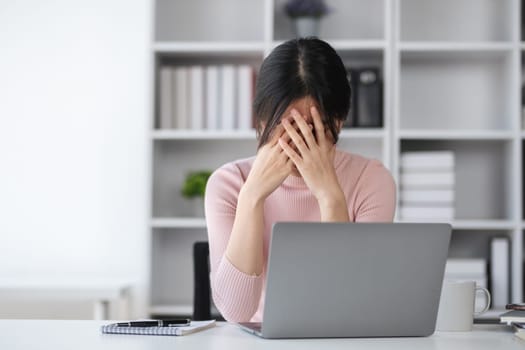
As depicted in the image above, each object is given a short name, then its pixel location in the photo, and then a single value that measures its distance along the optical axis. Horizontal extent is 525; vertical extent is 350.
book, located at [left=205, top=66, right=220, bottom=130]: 3.12
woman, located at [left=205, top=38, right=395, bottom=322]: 1.63
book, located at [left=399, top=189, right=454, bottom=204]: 3.05
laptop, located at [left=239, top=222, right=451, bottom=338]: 1.22
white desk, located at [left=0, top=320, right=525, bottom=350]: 1.21
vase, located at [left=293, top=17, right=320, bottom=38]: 3.18
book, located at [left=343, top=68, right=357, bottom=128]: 3.11
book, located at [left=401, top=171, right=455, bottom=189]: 3.05
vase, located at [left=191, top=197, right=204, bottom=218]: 3.20
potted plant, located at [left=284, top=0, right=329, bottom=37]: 3.17
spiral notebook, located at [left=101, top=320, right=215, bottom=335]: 1.33
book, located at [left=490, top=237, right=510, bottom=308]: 3.07
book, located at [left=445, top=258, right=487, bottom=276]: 3.05
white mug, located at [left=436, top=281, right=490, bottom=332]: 1.42
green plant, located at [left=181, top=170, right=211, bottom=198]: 3.14
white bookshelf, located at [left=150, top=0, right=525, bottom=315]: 3.27
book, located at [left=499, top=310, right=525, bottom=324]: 1.40
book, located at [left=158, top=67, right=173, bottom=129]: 3.13
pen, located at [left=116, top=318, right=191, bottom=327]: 1.38
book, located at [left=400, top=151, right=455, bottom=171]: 3.04
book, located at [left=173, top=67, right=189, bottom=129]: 3.13
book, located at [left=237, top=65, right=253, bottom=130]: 3.12
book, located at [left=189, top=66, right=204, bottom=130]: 3.12
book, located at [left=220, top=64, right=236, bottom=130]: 3.12
